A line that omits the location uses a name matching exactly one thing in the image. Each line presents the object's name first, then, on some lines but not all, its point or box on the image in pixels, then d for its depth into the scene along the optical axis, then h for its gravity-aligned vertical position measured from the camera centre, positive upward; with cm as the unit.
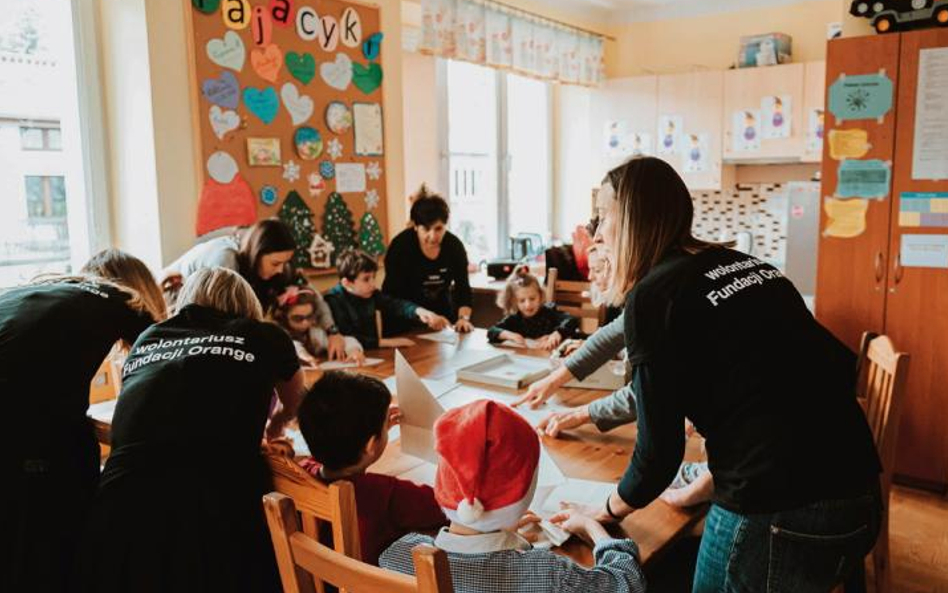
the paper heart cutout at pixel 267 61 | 338 +53
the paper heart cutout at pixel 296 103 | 351 +36
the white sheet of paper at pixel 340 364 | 269 -60
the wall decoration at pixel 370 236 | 397 -25
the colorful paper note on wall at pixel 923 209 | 316 -13
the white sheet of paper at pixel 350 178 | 382 +3
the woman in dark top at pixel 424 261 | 363 -35
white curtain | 466 +90
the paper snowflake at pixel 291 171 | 355 +6
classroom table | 144 -62
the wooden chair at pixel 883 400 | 191 -57
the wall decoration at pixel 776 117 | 534 +41
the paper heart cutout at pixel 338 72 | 370 +52
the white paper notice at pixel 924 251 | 318 -30
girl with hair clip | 283 -48
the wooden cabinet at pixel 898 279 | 320 -42
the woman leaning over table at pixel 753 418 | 130 -39
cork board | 325 +29
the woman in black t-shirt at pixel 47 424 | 171 -50
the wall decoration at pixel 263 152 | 340 +14
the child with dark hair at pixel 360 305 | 312 -47
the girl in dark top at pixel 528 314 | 327 -54
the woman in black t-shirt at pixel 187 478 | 148 -54
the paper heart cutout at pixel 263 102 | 337 +35
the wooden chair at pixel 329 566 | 95 -49
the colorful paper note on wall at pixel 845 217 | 334 -17
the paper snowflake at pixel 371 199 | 399 -7
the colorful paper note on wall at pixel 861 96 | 322 +32
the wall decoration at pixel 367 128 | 388 +27
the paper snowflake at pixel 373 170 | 397 +7
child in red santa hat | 120 -50
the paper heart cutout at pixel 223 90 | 321 +39
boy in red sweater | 141 -50
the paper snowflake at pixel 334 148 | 375 +17
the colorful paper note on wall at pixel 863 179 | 326 -1
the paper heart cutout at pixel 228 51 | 323 +54
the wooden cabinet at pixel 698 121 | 563 +40
